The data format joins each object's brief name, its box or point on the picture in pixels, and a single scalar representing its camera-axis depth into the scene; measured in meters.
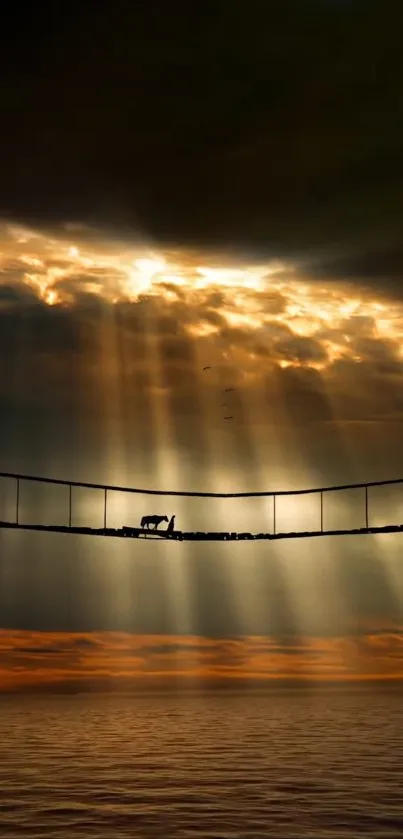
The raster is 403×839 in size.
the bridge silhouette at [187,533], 56.34
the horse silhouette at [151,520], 64.19
